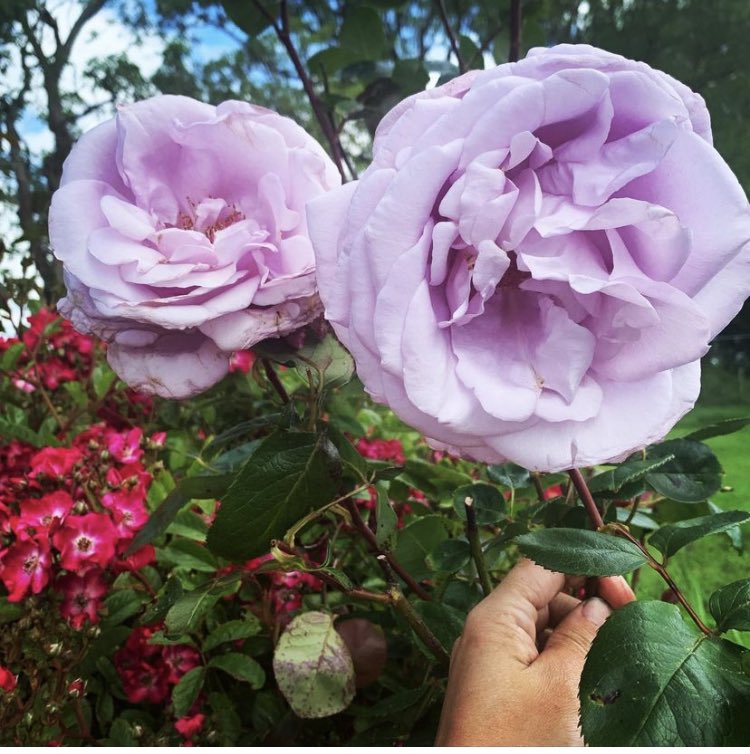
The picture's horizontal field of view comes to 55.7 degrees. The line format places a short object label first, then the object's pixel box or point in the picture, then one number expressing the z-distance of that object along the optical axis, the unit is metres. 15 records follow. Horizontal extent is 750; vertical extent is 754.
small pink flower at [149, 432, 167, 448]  0.92
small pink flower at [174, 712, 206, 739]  0.74
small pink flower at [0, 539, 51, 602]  0.73
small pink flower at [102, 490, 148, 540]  0.78
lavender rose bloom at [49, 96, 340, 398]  0.45
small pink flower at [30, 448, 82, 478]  0.85
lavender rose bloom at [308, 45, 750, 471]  0.35
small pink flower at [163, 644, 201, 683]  0.79
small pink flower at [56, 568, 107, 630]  0.75
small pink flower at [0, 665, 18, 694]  0.61
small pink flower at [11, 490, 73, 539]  0.76
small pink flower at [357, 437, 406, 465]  1.05
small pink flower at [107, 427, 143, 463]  0.88
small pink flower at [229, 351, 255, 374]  1.22
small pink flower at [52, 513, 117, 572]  0.74
